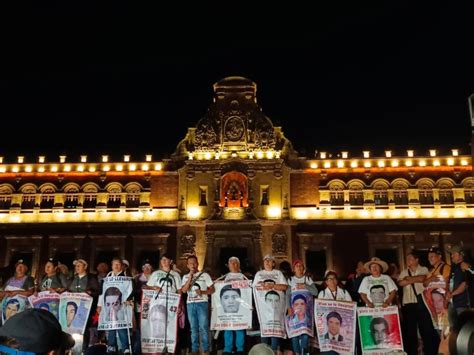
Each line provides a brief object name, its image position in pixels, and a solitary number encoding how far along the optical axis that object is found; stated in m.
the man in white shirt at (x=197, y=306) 13.01
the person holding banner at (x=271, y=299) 12.84
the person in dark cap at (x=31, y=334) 3.74
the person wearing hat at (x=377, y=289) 12.75
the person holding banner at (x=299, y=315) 12.68
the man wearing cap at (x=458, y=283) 12.06
